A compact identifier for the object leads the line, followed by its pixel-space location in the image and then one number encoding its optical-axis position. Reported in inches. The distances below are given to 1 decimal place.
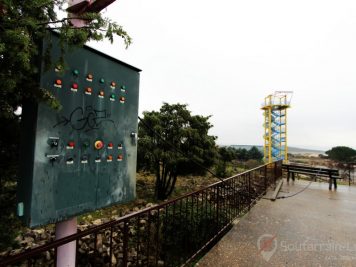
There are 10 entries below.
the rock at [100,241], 188.1
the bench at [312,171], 298.4
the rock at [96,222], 240.8
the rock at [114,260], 173.3
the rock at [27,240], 183.5
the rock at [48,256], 172.2
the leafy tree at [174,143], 339.6
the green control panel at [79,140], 70.9
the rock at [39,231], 207.3
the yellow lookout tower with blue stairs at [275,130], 1238.8
